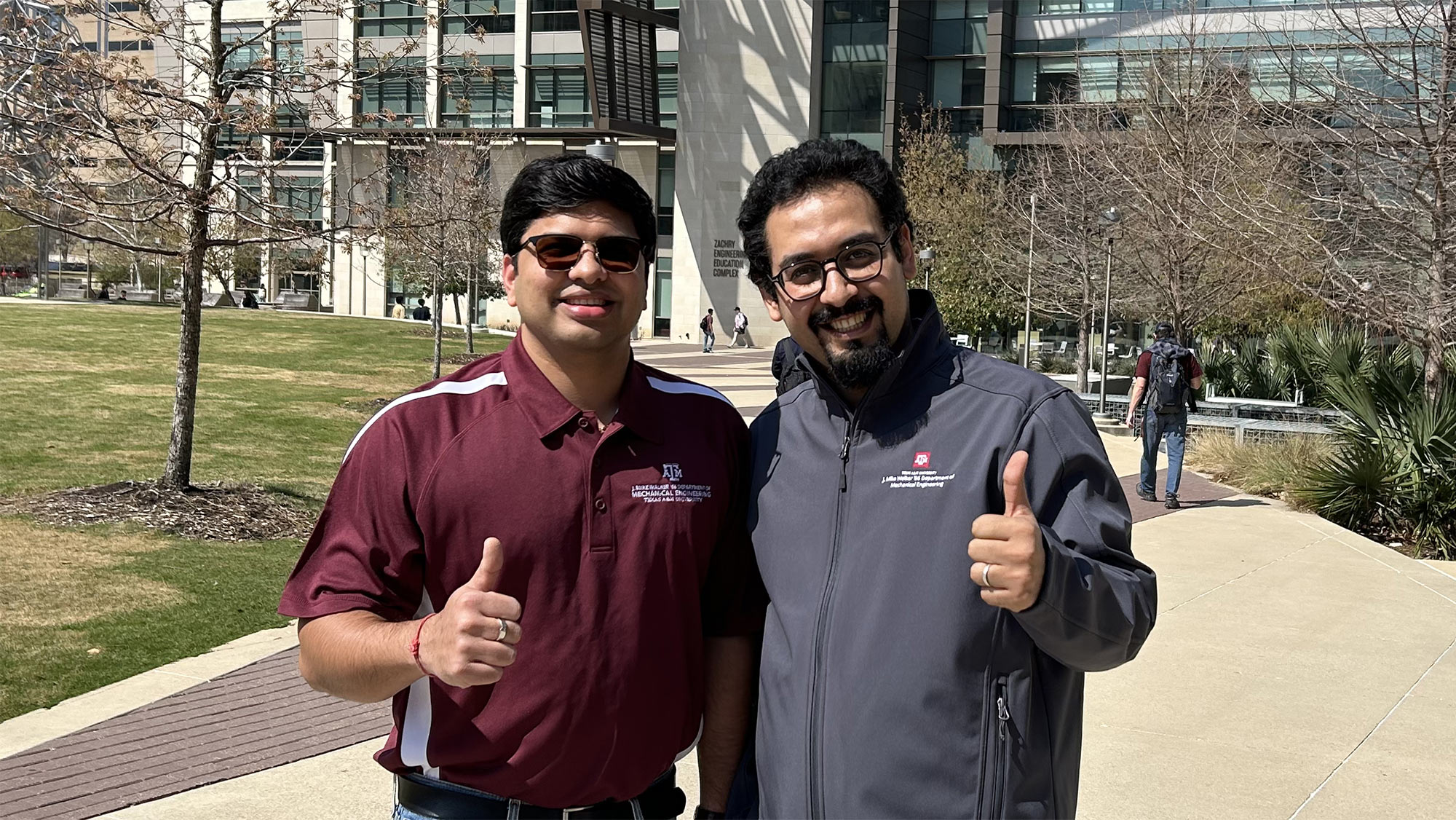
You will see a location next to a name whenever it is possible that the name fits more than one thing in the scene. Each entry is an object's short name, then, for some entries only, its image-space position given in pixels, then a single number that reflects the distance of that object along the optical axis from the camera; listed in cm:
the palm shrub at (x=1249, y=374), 2609
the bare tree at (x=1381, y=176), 1323
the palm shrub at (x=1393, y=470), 1275
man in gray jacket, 240
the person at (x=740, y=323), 5166
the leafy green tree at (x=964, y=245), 3616
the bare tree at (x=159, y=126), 1021
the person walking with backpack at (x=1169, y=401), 1414
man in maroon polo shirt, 244
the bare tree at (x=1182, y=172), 1959
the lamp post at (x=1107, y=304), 2420
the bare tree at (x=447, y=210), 2736
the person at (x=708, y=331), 4778
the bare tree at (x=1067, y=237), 2939
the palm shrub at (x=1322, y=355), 1883
